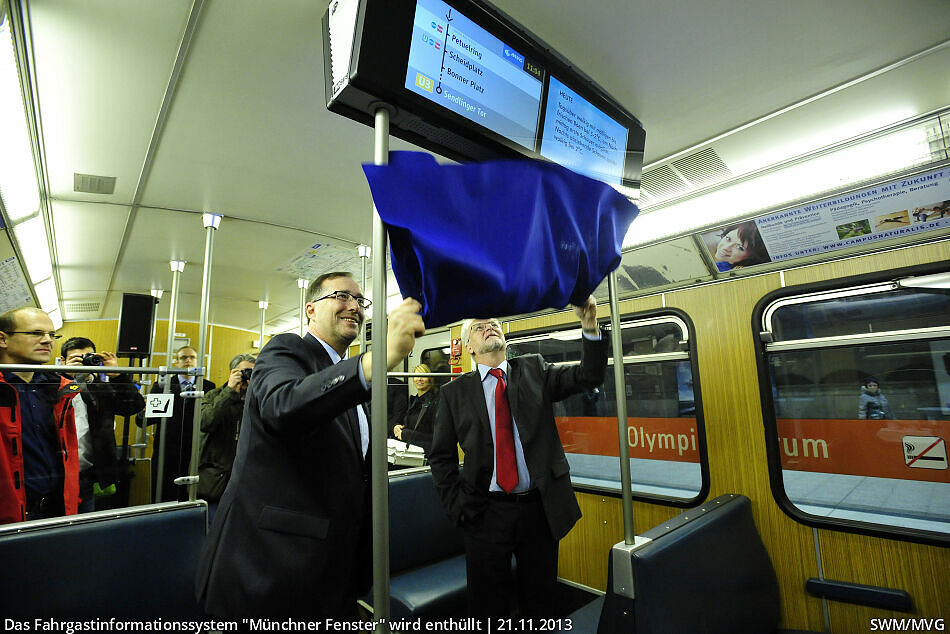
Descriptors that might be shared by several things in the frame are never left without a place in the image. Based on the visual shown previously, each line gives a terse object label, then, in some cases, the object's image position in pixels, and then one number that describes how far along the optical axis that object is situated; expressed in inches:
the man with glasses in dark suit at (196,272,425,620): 53.7
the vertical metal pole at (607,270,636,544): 69.9
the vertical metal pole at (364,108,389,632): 38.4
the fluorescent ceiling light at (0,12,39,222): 70.1
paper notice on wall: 134.0
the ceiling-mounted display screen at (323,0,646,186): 46.8
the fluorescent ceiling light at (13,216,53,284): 131.4
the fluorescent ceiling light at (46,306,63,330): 246.4
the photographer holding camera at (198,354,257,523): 143.6
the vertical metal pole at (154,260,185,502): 101.3
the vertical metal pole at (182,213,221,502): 100.1
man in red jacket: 86.9
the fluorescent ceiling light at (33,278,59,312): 195.3
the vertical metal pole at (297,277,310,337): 190.4
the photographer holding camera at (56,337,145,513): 104.9
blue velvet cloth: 41.6
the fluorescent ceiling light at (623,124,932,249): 92.2
